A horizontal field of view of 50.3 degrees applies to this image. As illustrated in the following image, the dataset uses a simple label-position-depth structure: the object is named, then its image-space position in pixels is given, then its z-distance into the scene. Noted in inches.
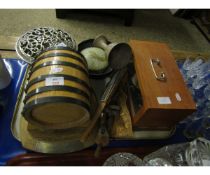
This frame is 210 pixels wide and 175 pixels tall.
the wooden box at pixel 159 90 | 28.9
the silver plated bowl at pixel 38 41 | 37.7
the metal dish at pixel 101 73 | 35.7
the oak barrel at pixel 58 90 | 26.0
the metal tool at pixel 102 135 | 32.4
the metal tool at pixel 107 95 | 31.6
